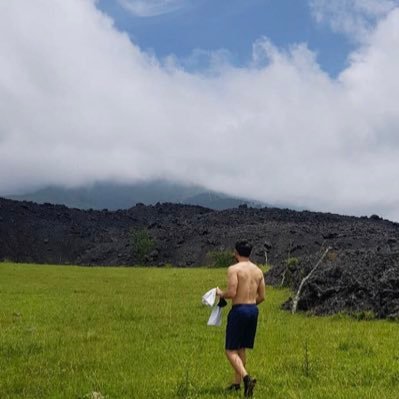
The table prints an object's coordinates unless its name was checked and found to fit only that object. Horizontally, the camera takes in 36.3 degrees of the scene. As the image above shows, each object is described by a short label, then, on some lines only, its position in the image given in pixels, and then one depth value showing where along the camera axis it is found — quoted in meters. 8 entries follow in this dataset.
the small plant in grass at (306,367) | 13.72
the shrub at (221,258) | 74.62
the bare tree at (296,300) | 26.14
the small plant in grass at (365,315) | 23.86
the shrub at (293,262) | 38.53
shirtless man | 11.61
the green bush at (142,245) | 88.88
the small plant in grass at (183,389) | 11.80
